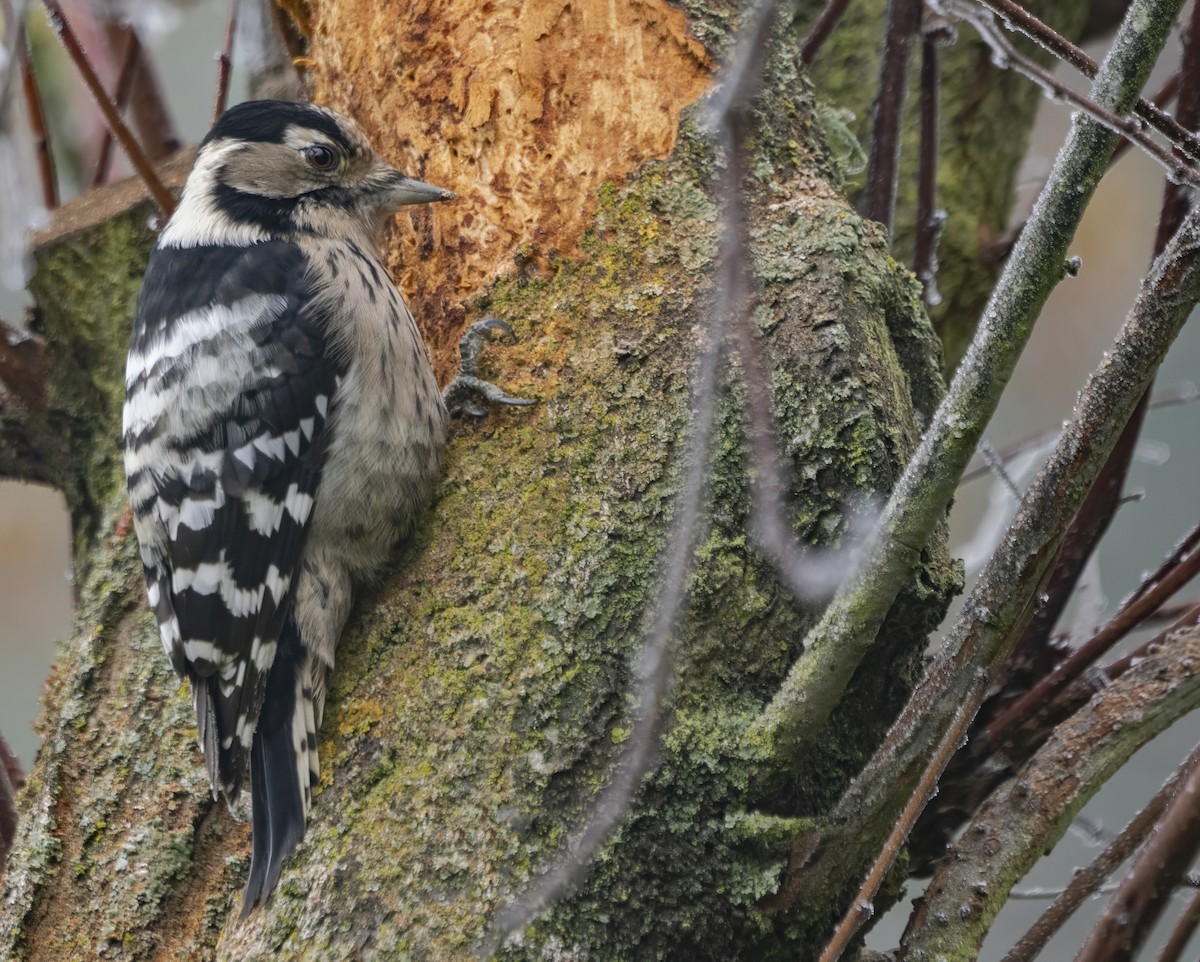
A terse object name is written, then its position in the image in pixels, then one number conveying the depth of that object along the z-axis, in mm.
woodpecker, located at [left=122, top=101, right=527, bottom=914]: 4543
